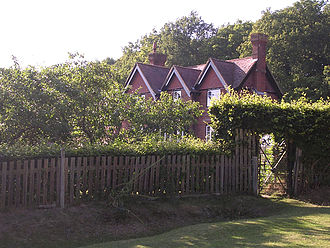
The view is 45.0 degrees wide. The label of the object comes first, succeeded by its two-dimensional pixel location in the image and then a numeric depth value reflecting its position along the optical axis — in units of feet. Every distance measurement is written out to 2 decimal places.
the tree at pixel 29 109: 45.88
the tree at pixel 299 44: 138.00
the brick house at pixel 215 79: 108.58
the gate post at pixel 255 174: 46.52
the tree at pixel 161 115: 53.42
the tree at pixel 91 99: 49.47
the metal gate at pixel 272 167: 48.96
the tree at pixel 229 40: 177.47
